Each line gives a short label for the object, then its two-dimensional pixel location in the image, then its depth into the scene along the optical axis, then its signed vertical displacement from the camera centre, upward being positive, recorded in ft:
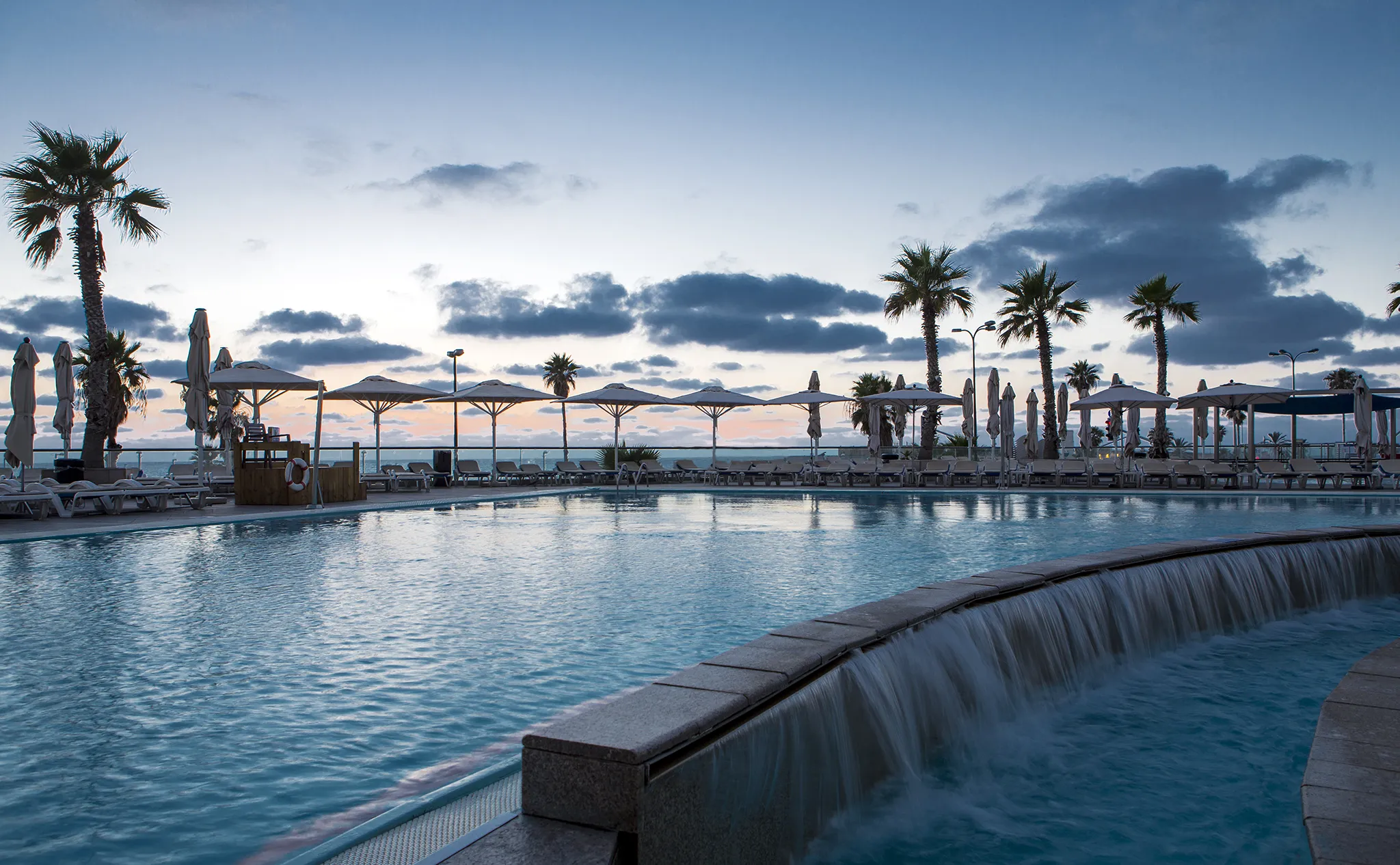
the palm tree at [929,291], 89.15 +18.23
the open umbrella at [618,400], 76.34 +5.94
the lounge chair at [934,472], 71.10 -1.41
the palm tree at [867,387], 146.61 +12.87
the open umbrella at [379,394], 67.62 +6.19
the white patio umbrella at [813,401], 78.59 +5.55
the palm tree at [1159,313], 97.66 +17.05
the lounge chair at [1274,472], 63.93 -1.83
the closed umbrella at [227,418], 70.38 +4.55
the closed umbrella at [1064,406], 97.14 +5.63
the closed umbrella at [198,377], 50.44 +5.85
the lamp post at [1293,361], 112.27 +12.06
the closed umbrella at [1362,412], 68.28 +3.01
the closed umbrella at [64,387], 53.06 +5.70
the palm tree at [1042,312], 93.15 +16.49
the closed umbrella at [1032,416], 88.17 +4.14
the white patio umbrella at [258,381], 59.01 +6.51
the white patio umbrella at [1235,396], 71.72 +4.86
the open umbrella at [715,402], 78.69 +5.67
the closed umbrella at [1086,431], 91.66 +2.45
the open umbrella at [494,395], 73.46 +6.37
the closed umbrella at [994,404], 77.30 +4.84
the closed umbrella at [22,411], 44.27 +3.56
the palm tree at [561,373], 142.20 +15.94
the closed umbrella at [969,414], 85.87 +4.39
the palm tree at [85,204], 61.36 +20.76
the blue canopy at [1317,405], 103.60 +5.82
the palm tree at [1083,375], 168.04 +16.15
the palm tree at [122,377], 104.53 +13.33
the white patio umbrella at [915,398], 73.97 +5.34
